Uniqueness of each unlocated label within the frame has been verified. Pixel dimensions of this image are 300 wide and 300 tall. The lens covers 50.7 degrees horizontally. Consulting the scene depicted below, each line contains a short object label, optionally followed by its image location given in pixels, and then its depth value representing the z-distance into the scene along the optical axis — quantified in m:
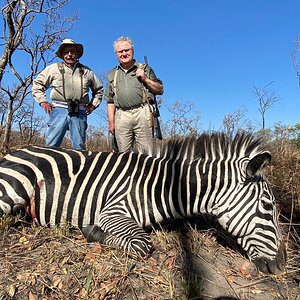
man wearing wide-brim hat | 4.15
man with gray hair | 3.90
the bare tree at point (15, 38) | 9.19
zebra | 2.31
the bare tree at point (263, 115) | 15.12
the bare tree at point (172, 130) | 9.69
